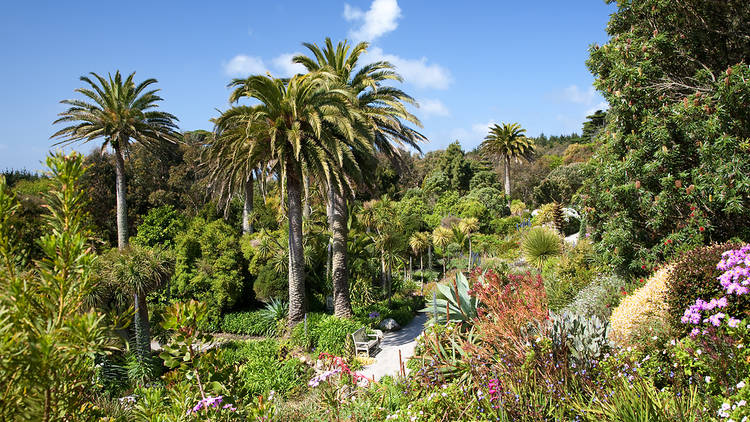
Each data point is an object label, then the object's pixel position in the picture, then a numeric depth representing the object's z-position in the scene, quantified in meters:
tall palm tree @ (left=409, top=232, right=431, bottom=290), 22.39
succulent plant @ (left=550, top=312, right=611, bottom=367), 4.16
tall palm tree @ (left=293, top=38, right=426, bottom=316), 13.91
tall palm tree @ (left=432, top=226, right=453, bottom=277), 23.80
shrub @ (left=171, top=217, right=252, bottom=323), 16.39
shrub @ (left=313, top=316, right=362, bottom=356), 11.77
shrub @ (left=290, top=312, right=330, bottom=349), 12.33
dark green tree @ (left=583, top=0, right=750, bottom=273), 7.39
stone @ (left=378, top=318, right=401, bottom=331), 14.36
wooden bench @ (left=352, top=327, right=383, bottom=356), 11.65
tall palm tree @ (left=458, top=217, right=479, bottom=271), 24.74
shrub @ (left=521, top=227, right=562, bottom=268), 12.75
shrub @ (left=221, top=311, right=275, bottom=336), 15.34
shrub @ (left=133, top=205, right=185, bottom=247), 18.83
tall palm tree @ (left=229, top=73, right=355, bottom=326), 11.76
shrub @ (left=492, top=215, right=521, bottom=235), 29.08
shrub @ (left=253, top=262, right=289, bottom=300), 16.05
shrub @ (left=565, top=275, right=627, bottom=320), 8.08
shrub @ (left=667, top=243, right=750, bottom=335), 5.07
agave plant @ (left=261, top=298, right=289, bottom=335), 15.29
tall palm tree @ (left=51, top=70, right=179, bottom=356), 17.41
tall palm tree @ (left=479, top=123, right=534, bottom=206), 36.28
